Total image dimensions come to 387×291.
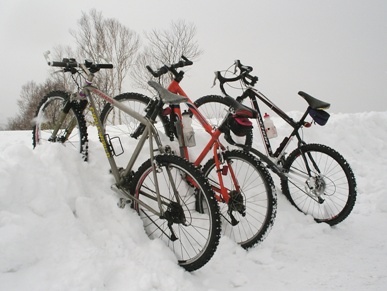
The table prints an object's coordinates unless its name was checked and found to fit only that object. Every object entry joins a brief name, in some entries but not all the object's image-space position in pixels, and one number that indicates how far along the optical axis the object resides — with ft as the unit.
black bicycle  11.16
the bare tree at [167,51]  78.84
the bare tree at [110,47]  79.24
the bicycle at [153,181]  7.79
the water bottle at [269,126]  12.21
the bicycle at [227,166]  9.38
